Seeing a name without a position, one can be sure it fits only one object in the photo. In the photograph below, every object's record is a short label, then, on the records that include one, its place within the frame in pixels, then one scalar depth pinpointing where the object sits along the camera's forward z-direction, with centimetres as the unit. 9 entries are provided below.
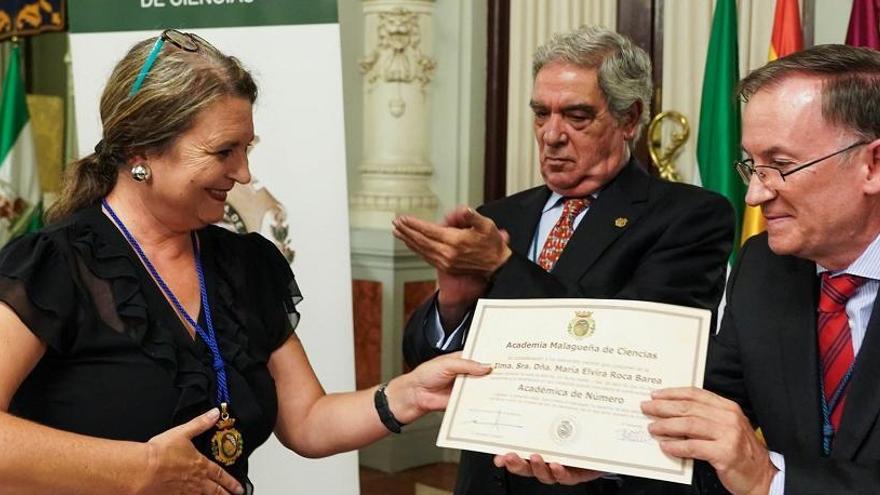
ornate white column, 596
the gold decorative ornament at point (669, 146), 481
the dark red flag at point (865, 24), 408
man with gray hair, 251
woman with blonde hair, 200
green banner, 358
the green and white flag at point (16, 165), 595
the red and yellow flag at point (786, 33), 431
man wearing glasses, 190
